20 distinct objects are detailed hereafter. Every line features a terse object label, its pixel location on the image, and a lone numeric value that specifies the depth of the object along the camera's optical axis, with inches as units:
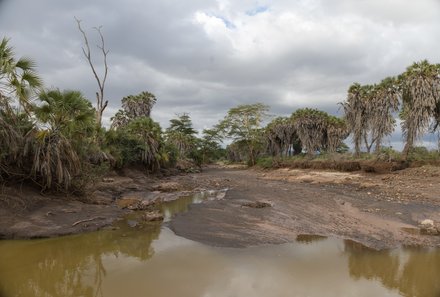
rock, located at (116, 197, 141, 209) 495.2
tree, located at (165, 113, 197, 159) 1877.0
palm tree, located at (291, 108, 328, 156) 1449.3
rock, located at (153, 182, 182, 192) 745.6
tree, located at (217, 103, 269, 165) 1748.3
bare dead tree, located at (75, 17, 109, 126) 866.9
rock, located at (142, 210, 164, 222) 409.4
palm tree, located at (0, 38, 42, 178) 362.6
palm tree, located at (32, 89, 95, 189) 411.8
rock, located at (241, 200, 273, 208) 479.2
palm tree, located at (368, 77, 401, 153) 911.0
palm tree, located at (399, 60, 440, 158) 778.8
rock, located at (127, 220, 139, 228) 379.9
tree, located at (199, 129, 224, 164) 1929.1
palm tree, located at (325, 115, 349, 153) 1438.2
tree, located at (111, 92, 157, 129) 1569.9
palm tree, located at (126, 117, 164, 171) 991.0
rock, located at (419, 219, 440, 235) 328.4
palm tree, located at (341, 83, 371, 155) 1041.5
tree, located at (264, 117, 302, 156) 1618.6
